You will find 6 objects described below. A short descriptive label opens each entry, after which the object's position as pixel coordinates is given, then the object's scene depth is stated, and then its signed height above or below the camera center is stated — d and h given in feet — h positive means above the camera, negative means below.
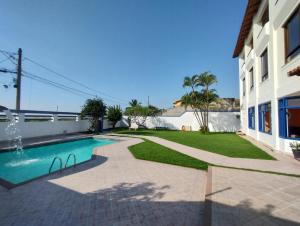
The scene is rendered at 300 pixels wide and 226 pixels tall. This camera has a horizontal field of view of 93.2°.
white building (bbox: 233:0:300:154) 23.44 +9.71
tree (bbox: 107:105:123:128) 68.27 +2.52
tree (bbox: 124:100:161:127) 73.04 +3.08
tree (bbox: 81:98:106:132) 53.35 +3.79
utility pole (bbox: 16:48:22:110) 41.90 +11.90
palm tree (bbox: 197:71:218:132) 56.53 +14.09
